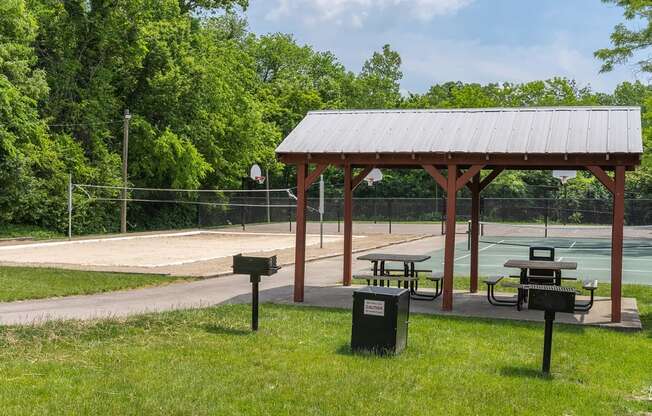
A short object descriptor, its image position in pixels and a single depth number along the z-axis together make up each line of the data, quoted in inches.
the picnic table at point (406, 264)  581.0
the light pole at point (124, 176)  1457.9
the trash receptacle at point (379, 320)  358.3
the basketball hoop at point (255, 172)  1834.0
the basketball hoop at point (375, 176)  1800.9
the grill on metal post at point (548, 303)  329.4
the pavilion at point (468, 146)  497.4
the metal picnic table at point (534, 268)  540.4
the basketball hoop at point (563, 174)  1510.8
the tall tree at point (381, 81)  2682.1
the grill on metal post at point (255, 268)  420.8
